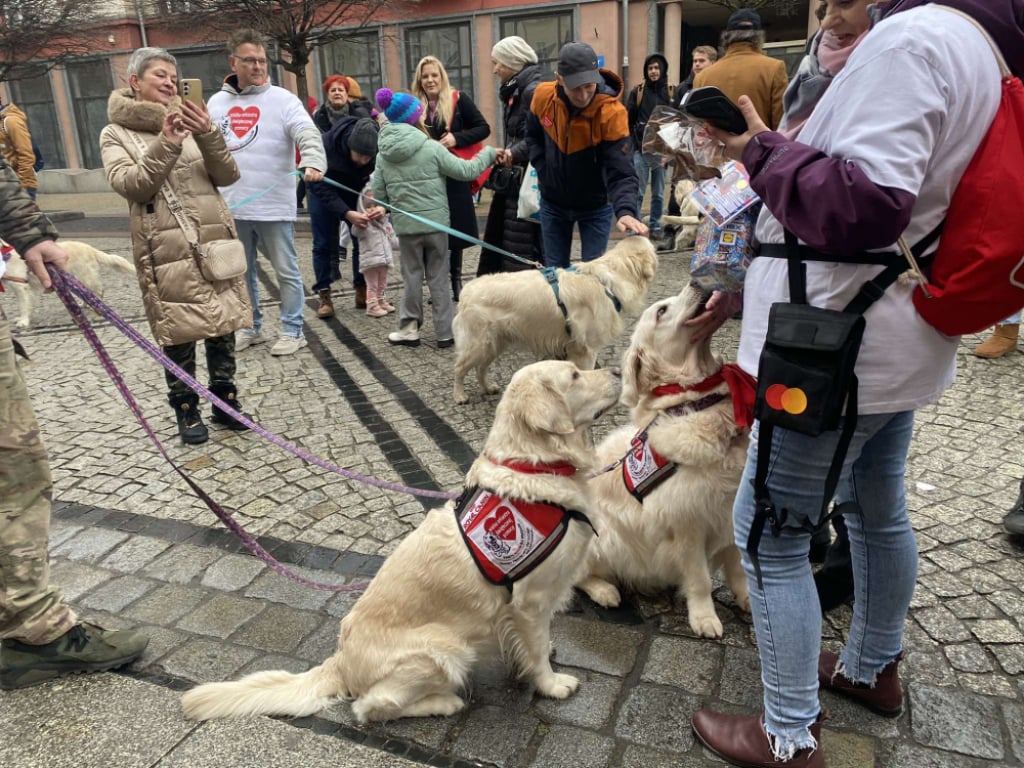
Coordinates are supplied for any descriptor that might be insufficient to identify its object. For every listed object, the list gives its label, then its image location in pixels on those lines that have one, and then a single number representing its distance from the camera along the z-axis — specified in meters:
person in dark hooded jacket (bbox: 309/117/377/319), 7.08
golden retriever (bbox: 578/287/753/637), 2.55
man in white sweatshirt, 5.79
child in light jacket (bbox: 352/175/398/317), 7.10
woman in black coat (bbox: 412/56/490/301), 6.68
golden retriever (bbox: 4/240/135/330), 7.50
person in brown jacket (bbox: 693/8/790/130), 4.89
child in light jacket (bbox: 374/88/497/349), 6.07
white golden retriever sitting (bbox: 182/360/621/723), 2.21
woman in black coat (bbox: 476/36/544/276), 6.34
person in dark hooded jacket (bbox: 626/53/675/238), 10.20
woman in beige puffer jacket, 4.24
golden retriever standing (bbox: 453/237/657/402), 4.98
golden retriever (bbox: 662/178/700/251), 6.73
